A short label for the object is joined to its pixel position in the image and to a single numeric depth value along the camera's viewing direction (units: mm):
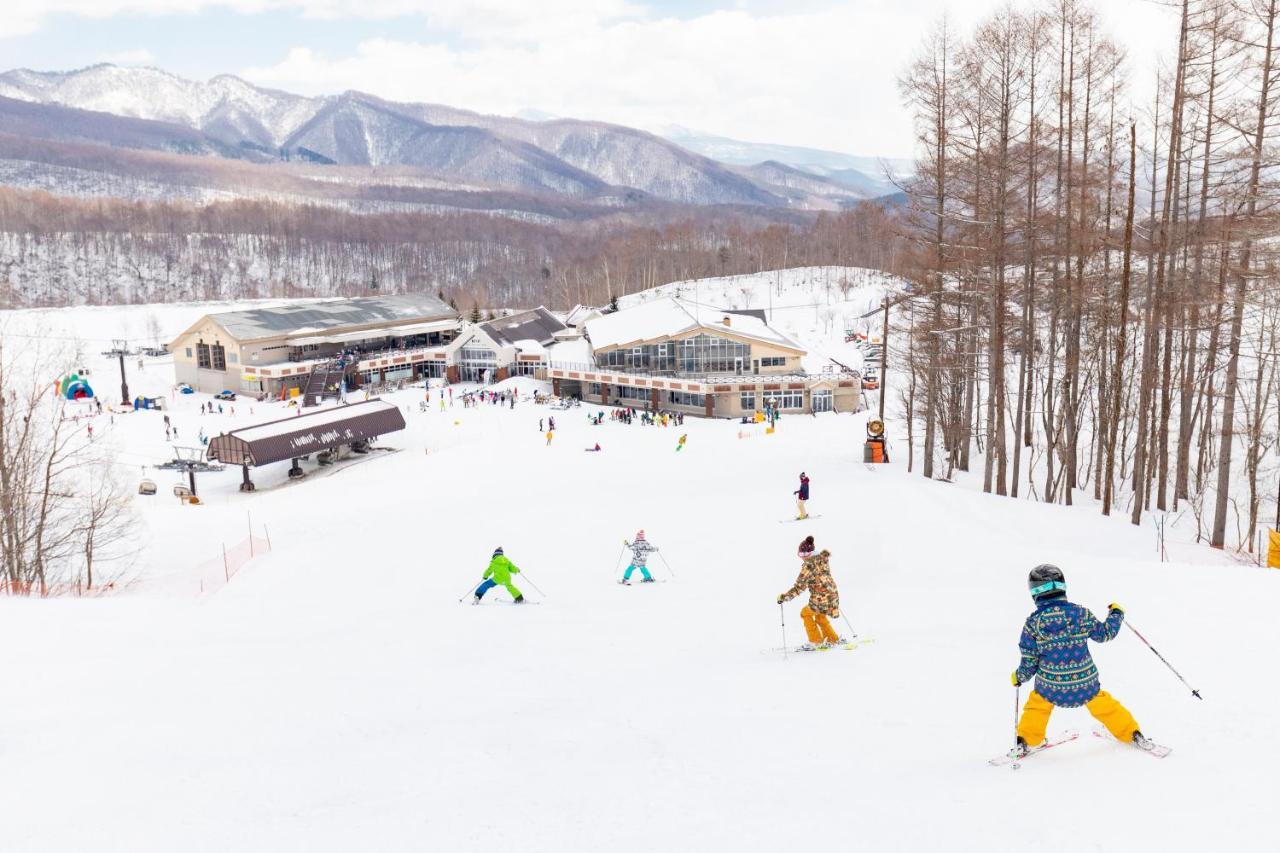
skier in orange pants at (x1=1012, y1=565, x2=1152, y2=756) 5977
